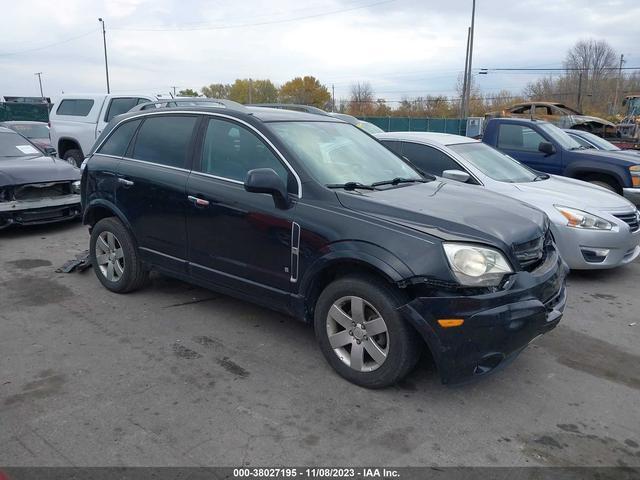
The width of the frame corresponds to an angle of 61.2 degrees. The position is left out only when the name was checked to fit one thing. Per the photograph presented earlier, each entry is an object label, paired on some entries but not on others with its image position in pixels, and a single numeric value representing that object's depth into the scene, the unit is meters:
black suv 3.17
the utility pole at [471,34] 24.09
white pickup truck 12.14
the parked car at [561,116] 17.48
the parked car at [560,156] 8.65
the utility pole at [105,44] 39.54
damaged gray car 7.38
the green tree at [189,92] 61.07
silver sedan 5.79
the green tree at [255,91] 76.75
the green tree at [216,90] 77.75
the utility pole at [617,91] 44.72
